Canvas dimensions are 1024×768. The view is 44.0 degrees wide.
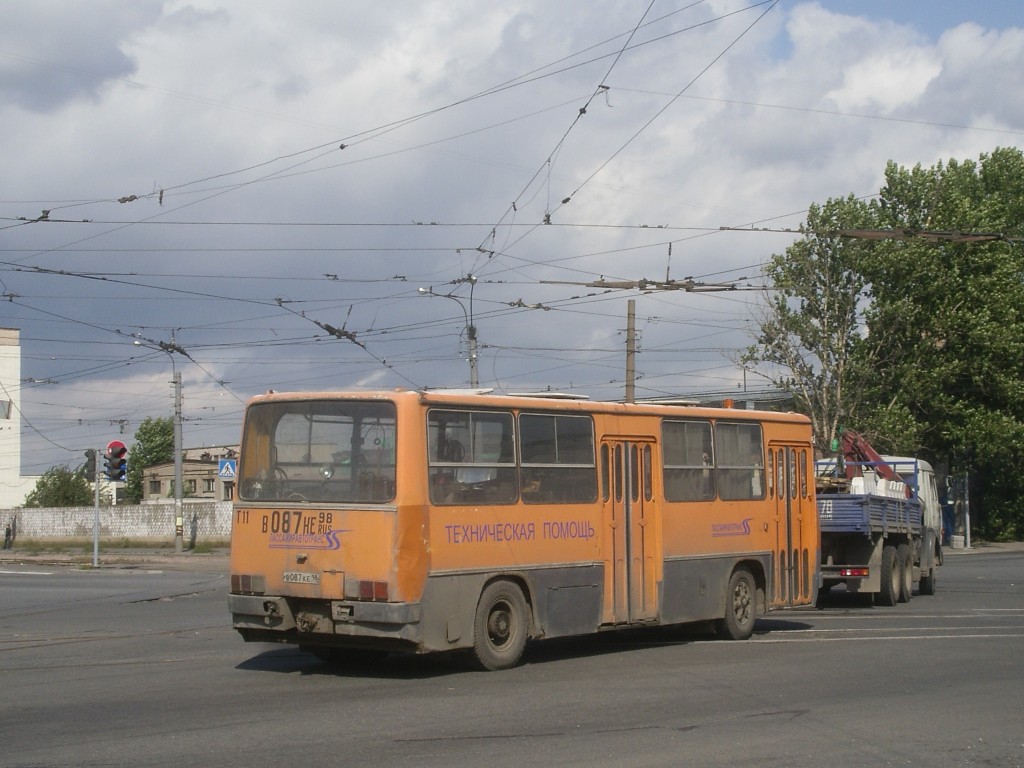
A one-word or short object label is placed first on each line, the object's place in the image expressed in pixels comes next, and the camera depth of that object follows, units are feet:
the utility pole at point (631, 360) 109.29
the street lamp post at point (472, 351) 104.90
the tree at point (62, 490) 265.13
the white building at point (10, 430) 284.00
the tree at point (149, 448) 354.95
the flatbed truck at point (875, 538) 66.03
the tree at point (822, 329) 138.62
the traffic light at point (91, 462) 117.70
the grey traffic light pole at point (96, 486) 116.06
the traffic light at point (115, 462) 114.32
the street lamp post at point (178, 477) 138.10
